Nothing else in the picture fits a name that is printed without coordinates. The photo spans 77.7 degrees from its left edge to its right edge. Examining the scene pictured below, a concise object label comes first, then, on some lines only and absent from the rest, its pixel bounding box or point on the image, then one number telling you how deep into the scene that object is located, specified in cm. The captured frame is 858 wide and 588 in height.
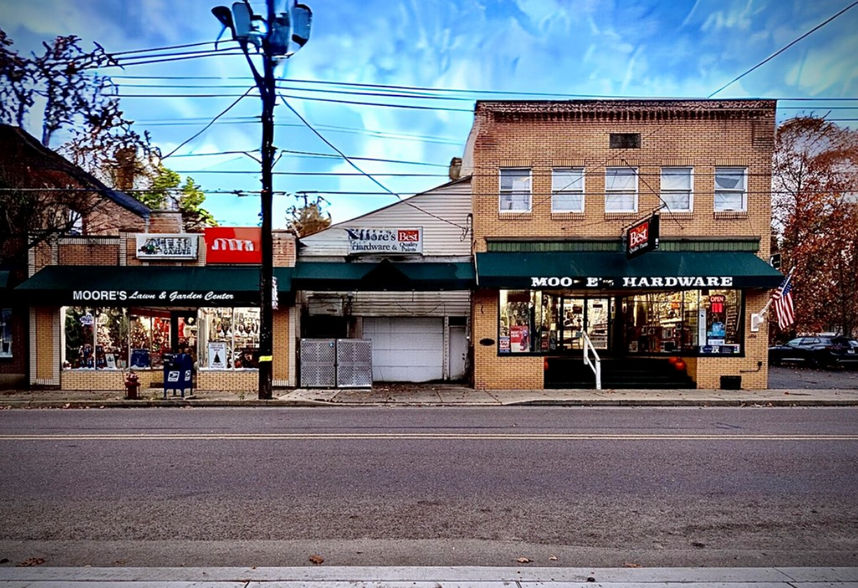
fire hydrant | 1418
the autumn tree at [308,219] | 4325
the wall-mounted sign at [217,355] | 1619
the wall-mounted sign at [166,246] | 1619
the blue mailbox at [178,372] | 1411
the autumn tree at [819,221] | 2680
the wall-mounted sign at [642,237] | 1389
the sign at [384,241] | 1647
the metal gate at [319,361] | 1609
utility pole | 1283
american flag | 1477
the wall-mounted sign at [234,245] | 1608
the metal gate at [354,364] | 1605
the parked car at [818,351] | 2372
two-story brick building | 1616
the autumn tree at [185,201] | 2922
